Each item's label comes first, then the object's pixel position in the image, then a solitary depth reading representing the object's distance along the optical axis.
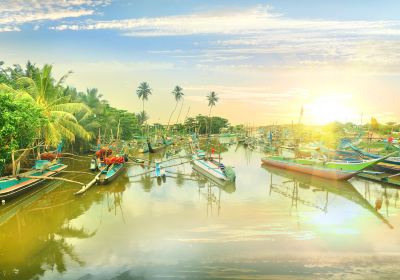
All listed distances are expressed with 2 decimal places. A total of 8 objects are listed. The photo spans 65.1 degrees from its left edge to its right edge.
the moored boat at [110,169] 19.62
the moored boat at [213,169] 19.93
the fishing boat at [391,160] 23.04
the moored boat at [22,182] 15.48
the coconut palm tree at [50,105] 22.59
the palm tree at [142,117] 71.86
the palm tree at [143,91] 65.50
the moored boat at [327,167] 20.66
